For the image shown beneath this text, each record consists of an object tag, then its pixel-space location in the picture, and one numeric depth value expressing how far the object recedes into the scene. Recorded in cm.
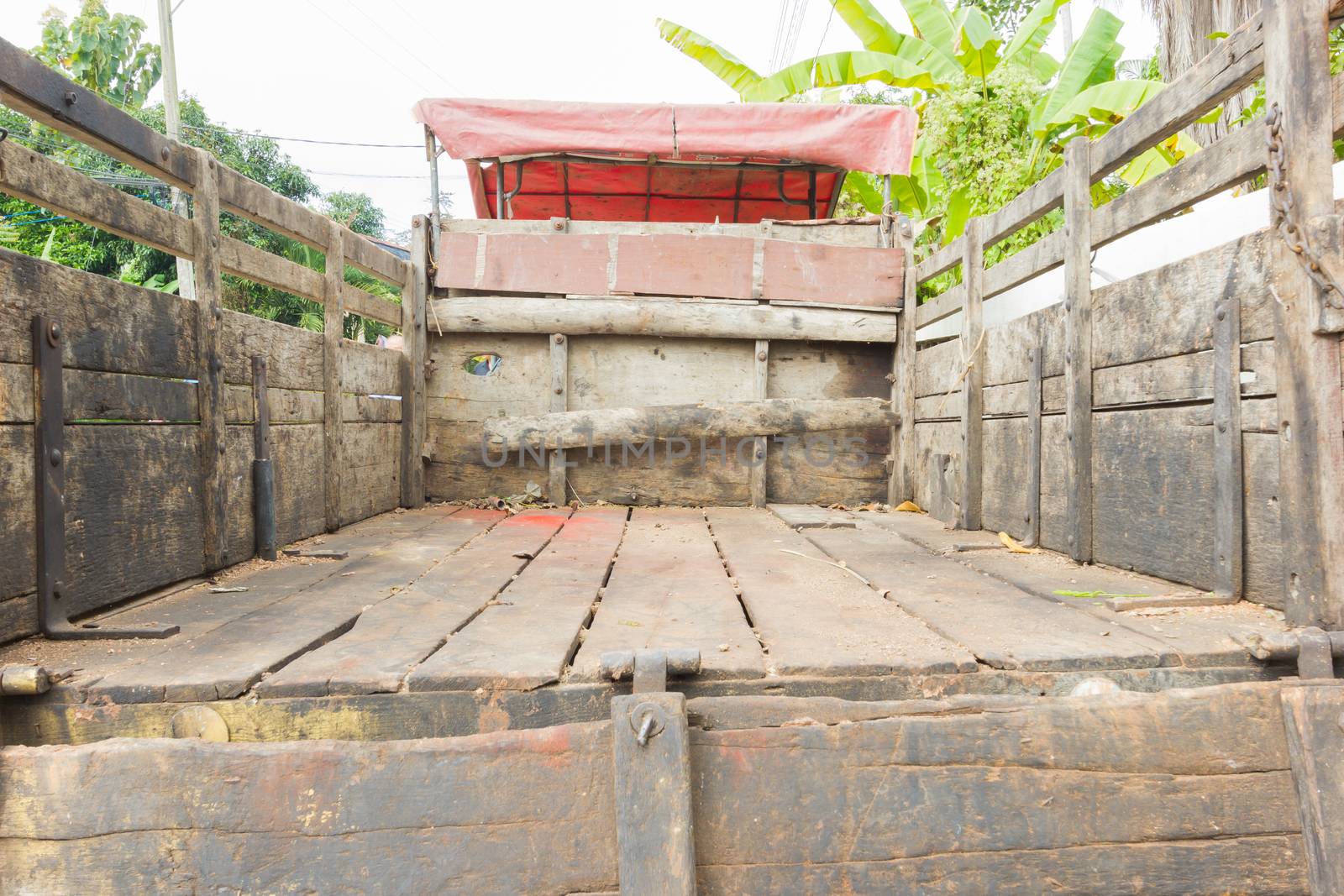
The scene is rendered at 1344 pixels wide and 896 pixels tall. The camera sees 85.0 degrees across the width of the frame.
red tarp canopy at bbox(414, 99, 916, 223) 502
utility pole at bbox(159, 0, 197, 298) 1184
